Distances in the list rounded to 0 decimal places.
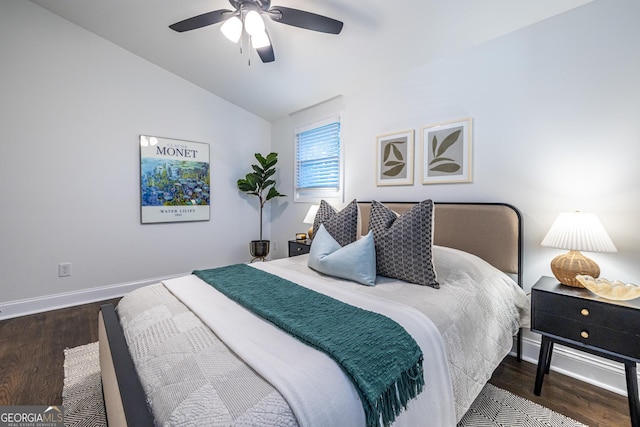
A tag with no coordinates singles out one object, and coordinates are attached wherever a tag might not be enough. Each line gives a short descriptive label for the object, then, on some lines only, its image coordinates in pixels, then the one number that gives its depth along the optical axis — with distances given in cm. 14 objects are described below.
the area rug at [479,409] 143
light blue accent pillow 173
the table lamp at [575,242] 152
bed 75
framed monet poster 334
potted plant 394
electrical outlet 287
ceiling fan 181
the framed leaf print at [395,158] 264
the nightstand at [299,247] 314
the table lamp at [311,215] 327
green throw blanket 88
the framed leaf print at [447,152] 227
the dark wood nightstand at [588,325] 134
